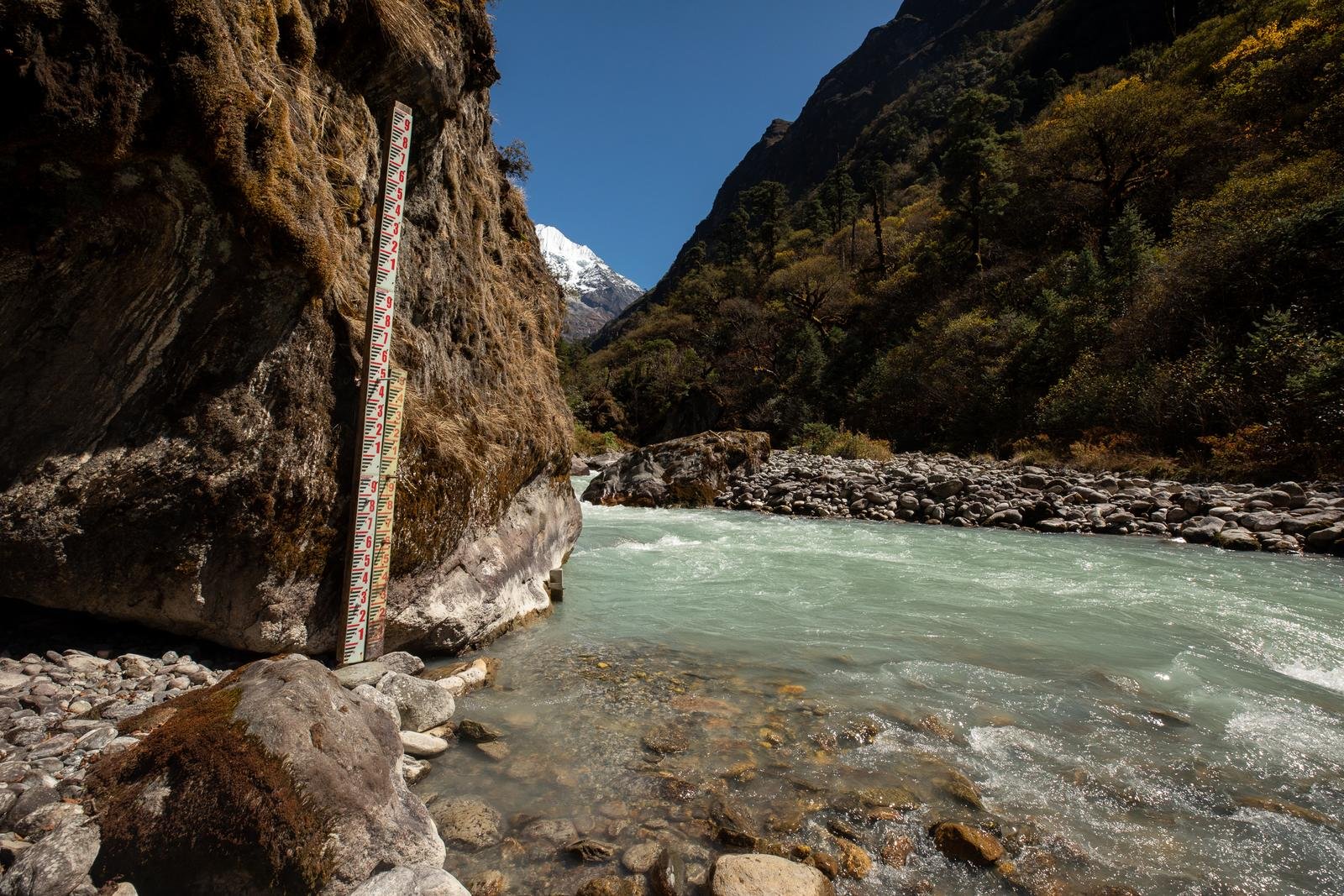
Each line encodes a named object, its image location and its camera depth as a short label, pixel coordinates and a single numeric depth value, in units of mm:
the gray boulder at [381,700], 2822
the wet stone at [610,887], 2031
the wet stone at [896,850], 2199
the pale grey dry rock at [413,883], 1737
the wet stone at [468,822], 2252
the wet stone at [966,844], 2191
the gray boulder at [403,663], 3475
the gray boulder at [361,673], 3080
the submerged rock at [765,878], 1979
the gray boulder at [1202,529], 8523
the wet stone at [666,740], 2961
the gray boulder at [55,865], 1578
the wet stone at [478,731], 2992
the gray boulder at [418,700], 2980
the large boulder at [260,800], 1725
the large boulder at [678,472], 15016
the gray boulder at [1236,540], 8077
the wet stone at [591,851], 2189
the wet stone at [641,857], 2150
